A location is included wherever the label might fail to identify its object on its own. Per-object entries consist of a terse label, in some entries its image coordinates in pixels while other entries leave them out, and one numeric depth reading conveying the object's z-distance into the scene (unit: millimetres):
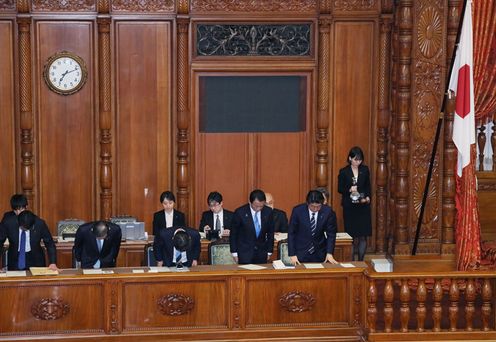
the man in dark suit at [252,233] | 11055
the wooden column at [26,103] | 12969
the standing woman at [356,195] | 12875
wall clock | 13109
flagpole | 12273
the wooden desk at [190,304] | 9727
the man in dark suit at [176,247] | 10352
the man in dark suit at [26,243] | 10938
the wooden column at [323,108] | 13281
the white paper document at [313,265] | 10284
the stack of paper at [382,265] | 13086
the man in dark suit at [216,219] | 11984
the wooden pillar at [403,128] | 12836
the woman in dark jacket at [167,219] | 11961
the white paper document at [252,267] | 10166
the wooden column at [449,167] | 12750
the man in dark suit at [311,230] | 10914
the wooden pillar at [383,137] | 13336
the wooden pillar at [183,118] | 13219
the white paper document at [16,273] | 9789
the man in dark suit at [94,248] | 10844
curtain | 12734
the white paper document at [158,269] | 10016
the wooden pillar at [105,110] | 13117
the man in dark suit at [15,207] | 11062
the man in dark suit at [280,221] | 12375
